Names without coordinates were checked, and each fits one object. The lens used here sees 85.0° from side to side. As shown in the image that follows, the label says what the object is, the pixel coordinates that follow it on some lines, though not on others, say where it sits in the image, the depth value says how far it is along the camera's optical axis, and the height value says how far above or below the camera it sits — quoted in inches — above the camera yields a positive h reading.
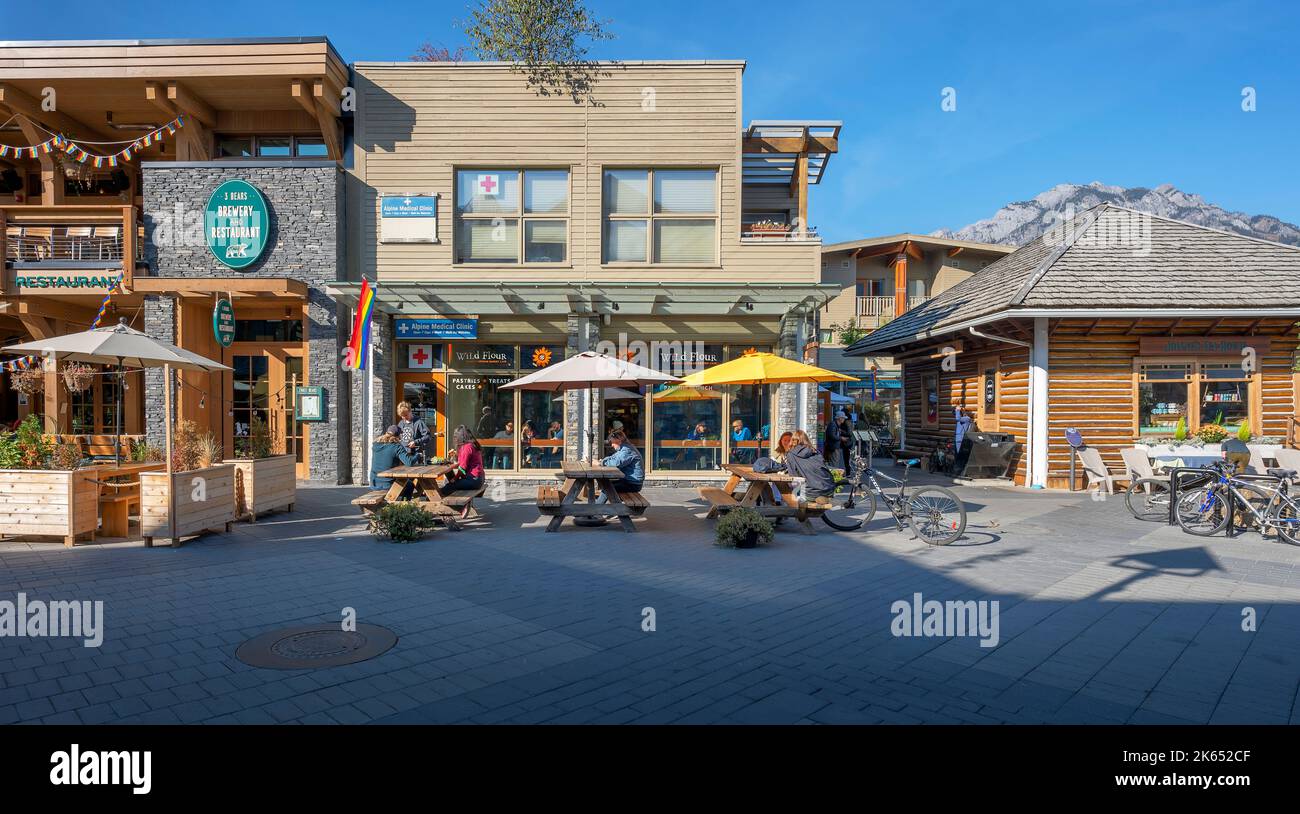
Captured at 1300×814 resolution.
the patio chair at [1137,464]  478.9 -46.0
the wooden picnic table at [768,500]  367.2 -56.7
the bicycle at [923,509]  351.6 -57.5
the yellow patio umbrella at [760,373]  381.1 +12.5
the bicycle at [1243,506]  354.9 -56.3
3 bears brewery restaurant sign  564.7 +135.0
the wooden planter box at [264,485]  390.6 -52.2
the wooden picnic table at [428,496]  375.2 -55.4
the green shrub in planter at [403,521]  340.8 -61.7
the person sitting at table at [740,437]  588.7 -34.6
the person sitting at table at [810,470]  379.2 -39.8
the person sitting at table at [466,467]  408.5 -42.0
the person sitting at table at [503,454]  586.9 -49.8
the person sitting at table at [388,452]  439.5 -36.6
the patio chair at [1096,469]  537.0 -54.9
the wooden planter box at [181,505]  327.0 -53.2
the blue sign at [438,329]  574.2 +52.8
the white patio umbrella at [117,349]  326.0 +20.5
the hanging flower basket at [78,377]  526.3 +11.9
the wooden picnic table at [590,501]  374.6 -57.2
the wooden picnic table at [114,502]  346.6 -53.5
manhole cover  182.4 -69.0
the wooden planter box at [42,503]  323.3 -50.8
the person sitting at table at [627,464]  399.5 -39.5
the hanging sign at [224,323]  528.1 +52.7
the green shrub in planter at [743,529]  329.4 -62.5
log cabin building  558.3 +39.8
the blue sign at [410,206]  576.1 +152.6
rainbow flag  496.7 +46.4
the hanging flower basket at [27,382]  567.2 +8.7
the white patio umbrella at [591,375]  377.1 +10.9
